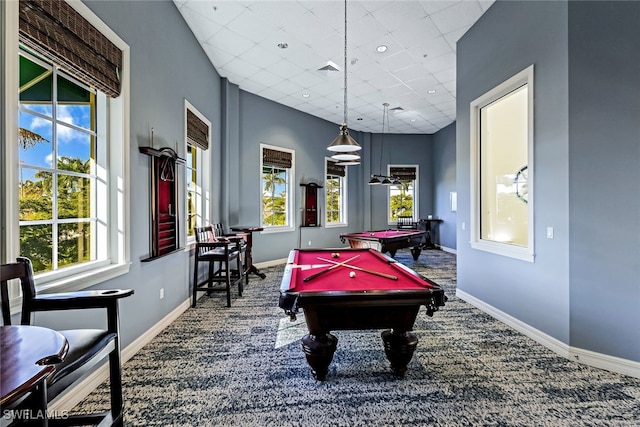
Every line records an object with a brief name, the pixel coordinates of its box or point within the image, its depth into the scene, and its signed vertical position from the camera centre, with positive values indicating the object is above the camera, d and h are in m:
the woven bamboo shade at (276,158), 6.52 +1.19
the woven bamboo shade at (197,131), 4.13 +1.17
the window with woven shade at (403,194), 9.46 +0.56
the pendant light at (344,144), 3.41 +0.76
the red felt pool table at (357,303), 1.92 -0.57
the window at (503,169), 3.18 +0.52
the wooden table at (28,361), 0.80 -0.43
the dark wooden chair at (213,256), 3.96 -0.58
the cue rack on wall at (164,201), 3.09 +0.13
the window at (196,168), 4.20 +0.69
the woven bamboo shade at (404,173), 9.44 +1.20
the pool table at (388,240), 5.64 -0.54
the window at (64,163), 1.63 +0.35
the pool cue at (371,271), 2.37 -0.49
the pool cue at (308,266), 2.77 -0.50
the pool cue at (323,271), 2.36 -0.49
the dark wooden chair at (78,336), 1.38 -0.64
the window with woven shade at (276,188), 6.60 +0.56
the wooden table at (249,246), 5.30 -0.58
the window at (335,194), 8.31 +0.51
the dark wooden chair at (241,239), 4.61 -0.39
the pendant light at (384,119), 6.97 +2.40
